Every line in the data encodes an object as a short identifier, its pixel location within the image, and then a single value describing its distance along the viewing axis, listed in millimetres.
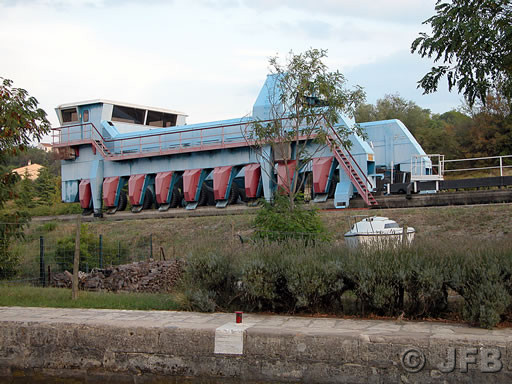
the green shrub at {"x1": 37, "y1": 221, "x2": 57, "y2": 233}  23633
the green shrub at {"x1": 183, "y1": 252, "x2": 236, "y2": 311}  8680
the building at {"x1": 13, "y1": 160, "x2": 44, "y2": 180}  83931
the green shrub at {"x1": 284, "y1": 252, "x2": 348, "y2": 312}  7883
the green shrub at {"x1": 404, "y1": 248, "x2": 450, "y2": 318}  7336
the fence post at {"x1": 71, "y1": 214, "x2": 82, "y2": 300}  10016
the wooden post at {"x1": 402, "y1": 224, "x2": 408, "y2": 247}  8429
